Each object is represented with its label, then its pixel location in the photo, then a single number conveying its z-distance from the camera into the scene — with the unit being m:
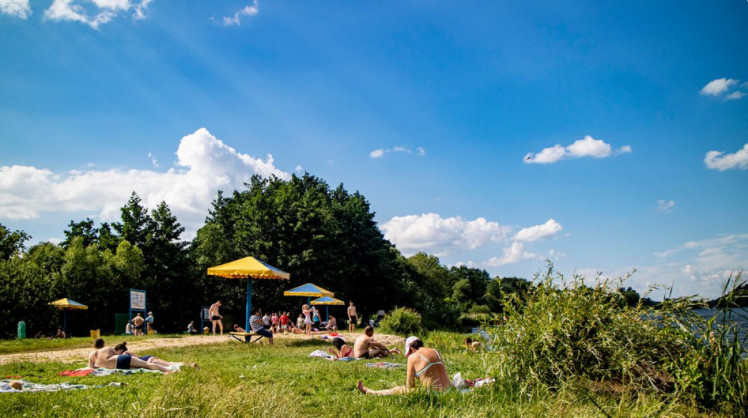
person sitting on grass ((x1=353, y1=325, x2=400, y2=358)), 11.78
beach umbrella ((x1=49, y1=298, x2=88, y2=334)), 25.48
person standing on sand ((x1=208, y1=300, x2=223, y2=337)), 19.86
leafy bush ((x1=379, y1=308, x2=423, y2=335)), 20.75
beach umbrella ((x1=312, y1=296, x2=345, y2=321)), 27.50
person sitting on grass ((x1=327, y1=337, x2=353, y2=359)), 11.98
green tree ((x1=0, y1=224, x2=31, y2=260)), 38.70
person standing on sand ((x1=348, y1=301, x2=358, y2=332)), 24.99
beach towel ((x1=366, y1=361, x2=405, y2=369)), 9.88
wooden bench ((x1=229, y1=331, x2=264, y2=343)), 15.19
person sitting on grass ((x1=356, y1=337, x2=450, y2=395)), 6.59
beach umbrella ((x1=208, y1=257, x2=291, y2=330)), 15.99
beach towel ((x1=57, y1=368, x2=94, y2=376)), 8.21
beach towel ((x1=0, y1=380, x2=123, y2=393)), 6.38
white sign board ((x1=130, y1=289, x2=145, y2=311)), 24.24
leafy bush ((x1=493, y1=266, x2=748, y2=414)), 5.96
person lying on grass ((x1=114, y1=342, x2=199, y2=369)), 9.11
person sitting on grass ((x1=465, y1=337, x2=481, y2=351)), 12.27
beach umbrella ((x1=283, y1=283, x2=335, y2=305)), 25.73
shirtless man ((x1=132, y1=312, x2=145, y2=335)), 24.25
